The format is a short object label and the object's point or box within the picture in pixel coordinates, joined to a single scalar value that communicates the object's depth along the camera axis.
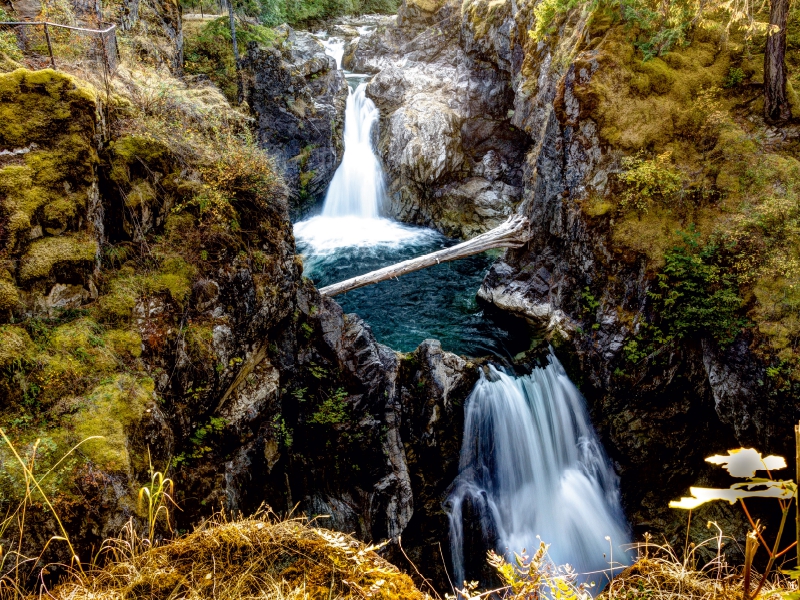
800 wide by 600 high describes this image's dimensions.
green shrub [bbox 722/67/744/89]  9.91
